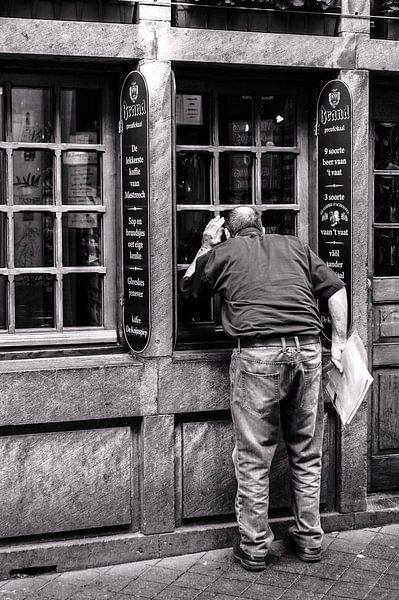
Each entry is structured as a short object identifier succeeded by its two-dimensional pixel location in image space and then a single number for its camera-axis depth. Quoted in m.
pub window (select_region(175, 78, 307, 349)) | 6.02
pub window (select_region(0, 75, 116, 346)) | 5.68
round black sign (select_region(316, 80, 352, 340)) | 5.92
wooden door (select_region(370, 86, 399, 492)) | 6.45
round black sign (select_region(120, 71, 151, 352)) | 5.54
